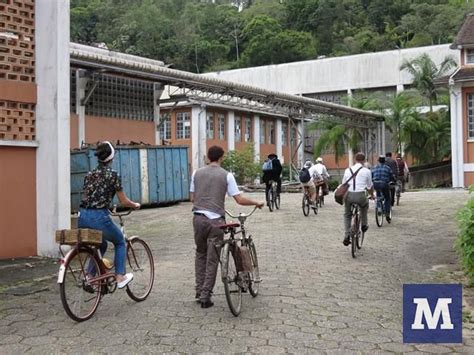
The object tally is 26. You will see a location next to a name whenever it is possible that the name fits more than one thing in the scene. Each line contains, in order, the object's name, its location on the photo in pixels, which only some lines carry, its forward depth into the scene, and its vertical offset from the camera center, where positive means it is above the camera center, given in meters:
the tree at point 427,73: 42.16 +6.93
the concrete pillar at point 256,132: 46.84 +3.41
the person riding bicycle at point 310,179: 17.31 -0.08
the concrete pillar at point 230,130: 44.19 +3.39
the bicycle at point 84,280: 6.19 -1.03
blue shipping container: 20.09 +0.30
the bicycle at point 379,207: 14.63 -0.77
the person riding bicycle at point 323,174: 18.30 +0.05
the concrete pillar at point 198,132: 41.19 +3.08
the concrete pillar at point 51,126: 10.35 +0.91
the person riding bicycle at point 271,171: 18.28 +0.18
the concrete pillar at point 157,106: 27.54 +3.30
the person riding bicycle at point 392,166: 16.69 +0.25
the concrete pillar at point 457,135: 27.77 +1.75
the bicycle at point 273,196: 18.42 -0.58
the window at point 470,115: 27.72 +2.59
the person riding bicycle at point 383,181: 14.79 -0.14
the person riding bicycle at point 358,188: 10.96 -0.22
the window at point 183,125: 42.34 +3.66
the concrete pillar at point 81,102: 23.66 +3.04
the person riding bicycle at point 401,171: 20.05 +0.13
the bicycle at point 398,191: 18.92 -0.51
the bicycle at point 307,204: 17.28 -0.77
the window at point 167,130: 42.66 +3.37
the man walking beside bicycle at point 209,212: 6.75 -0.37
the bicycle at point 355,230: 10.52 -0.95
